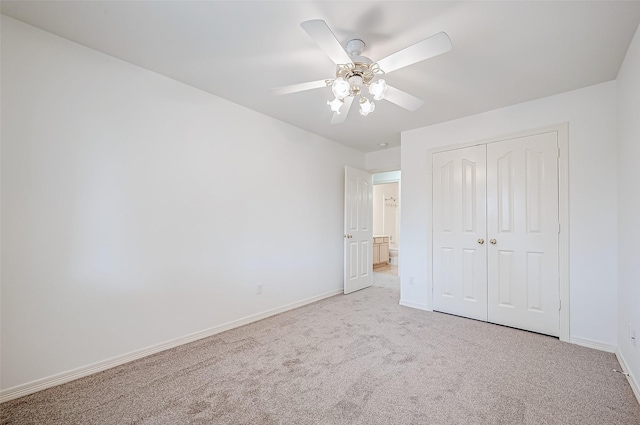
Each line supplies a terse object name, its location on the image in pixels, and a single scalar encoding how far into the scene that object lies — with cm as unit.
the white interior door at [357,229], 432
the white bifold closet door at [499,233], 272
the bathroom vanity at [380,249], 694
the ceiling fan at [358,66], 141
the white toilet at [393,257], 752
